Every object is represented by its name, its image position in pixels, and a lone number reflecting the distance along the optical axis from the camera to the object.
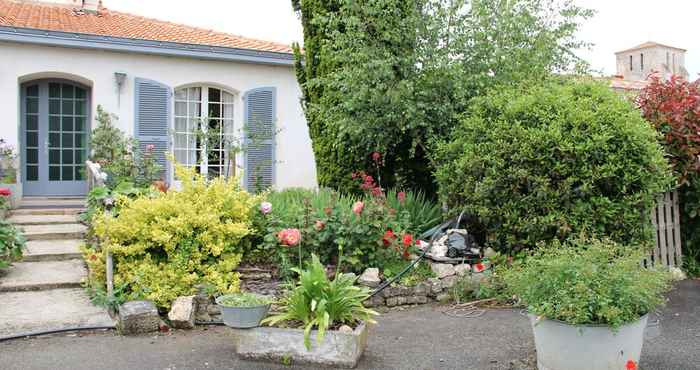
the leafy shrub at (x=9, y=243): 6.36
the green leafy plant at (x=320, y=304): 4.27
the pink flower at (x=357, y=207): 5.84
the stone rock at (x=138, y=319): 5.07
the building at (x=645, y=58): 74.94
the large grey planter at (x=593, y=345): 3.75
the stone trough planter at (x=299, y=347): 4.23
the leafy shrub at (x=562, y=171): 5.98
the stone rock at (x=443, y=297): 6.25
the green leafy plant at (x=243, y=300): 4.40
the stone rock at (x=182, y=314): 5.27
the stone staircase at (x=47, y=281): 5.26
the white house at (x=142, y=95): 10.00
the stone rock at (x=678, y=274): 7.14
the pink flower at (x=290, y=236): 4.98
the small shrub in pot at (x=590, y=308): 3.75
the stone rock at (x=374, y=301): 6.02
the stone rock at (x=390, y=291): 6.06
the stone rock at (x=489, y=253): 6.55
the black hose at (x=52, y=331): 4.84
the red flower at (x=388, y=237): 6.15
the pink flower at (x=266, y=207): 6.32
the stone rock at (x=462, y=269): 6.35
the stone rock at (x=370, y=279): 5.98
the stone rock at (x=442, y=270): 6.33
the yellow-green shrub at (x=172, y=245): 5.67
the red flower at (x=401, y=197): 7.00
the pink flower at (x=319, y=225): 5.98
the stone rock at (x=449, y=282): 6.28
